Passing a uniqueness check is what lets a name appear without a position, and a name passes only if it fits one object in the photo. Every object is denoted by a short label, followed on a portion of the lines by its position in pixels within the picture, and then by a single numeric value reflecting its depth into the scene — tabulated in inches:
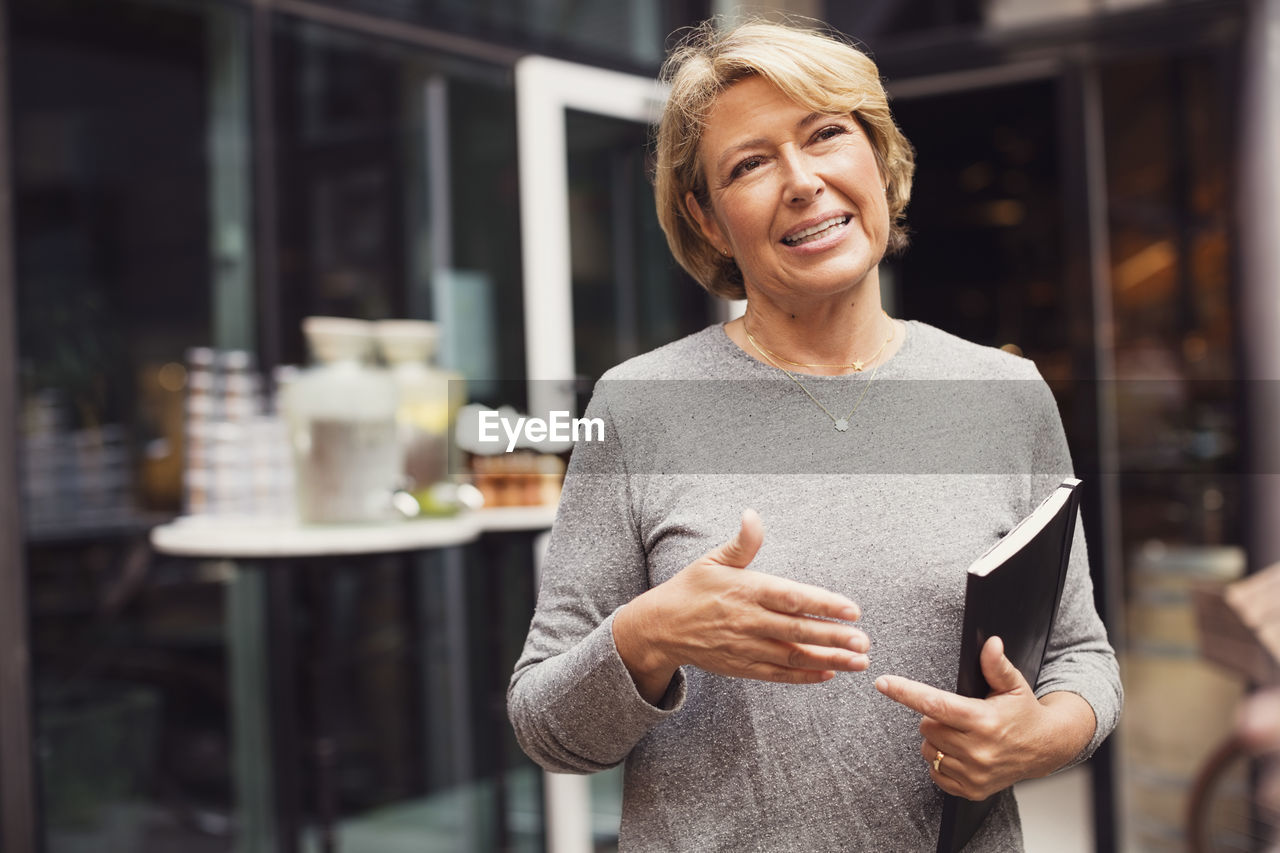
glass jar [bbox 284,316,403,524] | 82.7
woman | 36.9
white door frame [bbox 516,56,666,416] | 79.1
